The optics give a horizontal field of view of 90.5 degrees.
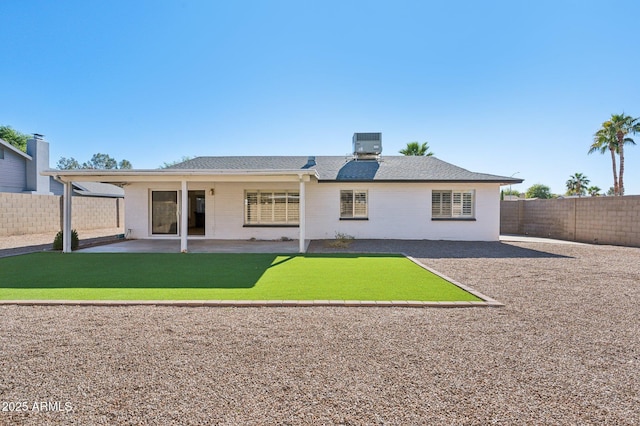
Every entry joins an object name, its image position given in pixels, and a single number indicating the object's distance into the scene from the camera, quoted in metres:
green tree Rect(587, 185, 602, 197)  43.58
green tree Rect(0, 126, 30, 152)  39.11
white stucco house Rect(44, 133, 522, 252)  14.05
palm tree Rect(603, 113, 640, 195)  25.25
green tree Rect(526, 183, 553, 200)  67.06
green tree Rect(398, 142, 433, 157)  25.28
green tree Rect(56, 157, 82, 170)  82.45
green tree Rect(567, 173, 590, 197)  46.76
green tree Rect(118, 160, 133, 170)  78.11
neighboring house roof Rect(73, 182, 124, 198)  26.82
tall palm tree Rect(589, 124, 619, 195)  26.41
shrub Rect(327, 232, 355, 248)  11.95
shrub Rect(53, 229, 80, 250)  10.91
